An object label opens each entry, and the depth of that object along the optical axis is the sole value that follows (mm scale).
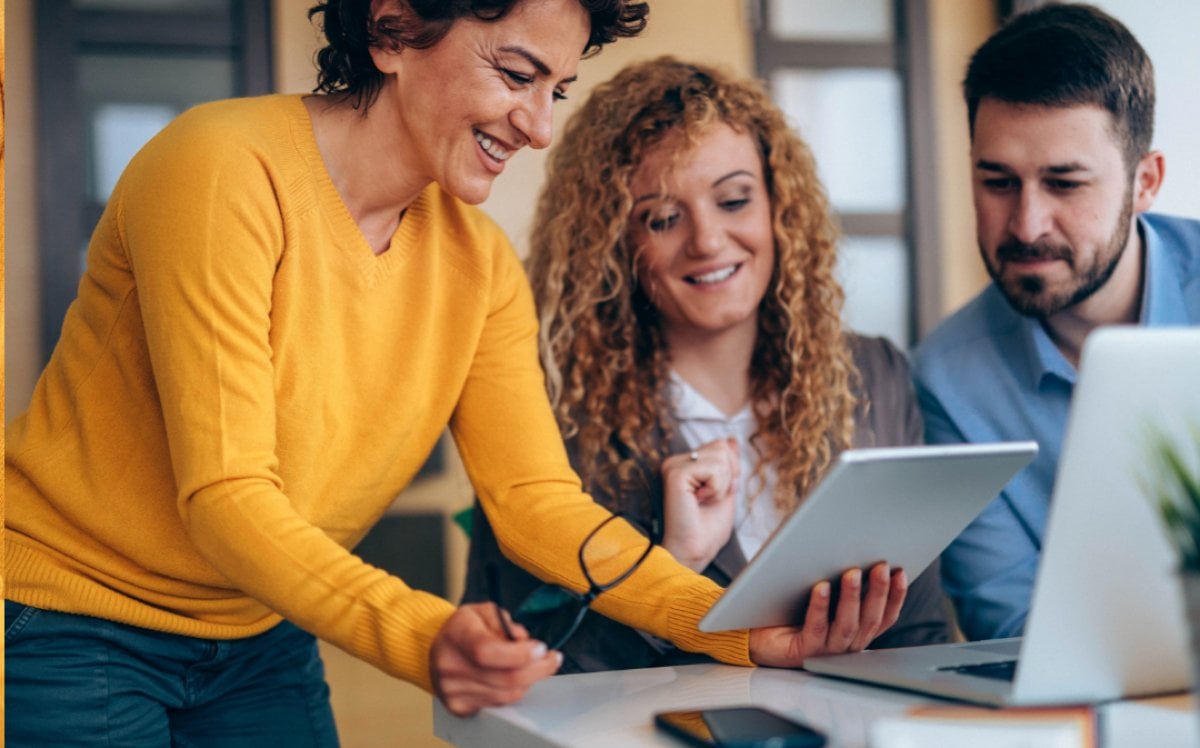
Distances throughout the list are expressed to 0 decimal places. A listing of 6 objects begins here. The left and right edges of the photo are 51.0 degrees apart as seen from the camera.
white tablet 916
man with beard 1772
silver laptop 746
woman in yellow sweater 1105
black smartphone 750
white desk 803
